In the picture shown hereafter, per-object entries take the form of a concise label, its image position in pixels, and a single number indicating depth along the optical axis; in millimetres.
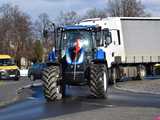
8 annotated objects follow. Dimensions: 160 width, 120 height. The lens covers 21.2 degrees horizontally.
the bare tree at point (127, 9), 75610
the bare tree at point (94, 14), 82039
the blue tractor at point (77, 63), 17923
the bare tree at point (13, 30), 74320
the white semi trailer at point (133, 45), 29590
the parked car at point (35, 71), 41793
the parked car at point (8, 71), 42820
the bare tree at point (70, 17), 83902
